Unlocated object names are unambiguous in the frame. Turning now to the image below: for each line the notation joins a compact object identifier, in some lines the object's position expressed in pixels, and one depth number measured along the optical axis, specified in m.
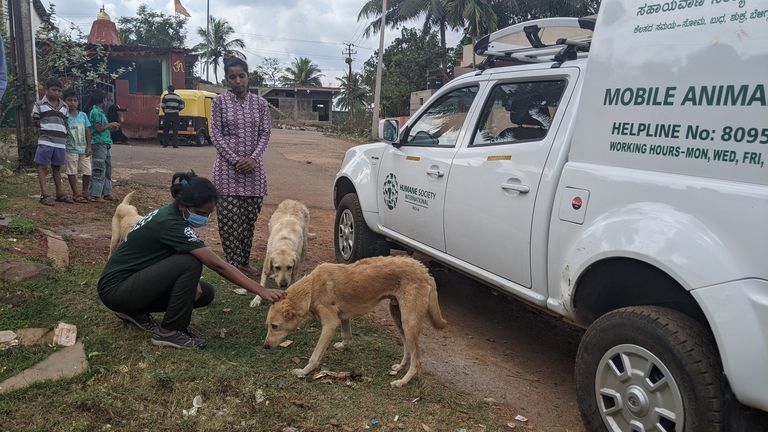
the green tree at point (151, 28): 48.16
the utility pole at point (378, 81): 27.83
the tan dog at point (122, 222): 5.29
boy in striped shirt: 7.42
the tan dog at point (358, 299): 3.61
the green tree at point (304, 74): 52.78
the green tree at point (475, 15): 27.91
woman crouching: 3.67
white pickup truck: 2.36
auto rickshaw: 18.53
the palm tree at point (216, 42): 52.53
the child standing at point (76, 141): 7.88
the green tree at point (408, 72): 35.19
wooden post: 9.21
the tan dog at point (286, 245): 4.71
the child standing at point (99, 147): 8.18
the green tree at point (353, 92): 47.78
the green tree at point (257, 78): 54.41
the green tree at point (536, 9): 29.37
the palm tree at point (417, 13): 31.75
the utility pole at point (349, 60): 46.94
